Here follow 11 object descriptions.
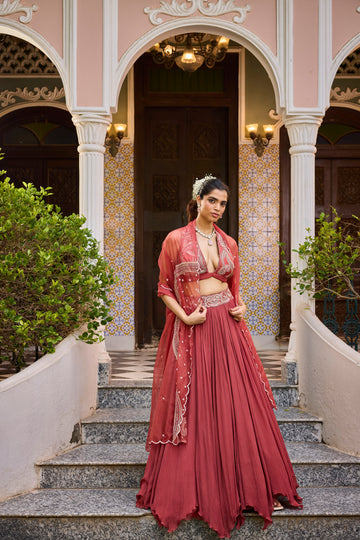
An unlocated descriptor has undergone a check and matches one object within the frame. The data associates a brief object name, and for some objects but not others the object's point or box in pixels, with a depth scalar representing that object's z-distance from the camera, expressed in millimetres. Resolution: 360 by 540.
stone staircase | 3777
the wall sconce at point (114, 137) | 8055
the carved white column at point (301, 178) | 5590
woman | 3564
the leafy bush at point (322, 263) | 5188
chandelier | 7016
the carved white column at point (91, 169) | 5574
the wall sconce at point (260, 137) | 8102
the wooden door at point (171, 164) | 8320
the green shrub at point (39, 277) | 4387
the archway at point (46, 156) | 8359
